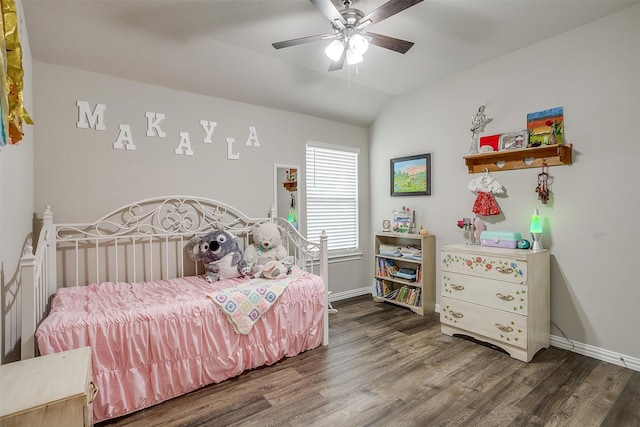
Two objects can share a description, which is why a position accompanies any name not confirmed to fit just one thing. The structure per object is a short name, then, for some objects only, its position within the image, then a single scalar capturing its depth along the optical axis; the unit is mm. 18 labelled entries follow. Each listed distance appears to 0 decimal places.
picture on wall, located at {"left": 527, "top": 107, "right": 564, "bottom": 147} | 2520
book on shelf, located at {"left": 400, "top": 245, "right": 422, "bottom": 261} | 3414
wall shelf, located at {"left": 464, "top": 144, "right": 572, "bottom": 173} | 2476
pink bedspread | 1702
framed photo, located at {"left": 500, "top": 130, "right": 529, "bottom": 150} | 2674
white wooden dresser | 2354
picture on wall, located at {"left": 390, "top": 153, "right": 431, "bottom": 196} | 3480
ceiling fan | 1771
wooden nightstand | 1058
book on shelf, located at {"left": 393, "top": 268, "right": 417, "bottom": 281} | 3447
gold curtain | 1118
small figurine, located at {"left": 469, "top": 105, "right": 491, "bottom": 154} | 3000
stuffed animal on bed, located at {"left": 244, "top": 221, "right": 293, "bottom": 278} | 2938
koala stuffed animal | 2635
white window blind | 3730
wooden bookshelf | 3342
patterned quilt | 2105
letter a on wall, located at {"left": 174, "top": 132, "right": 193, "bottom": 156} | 2840
